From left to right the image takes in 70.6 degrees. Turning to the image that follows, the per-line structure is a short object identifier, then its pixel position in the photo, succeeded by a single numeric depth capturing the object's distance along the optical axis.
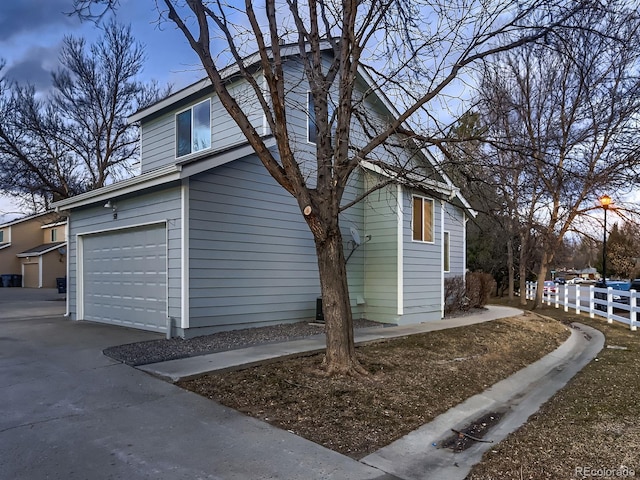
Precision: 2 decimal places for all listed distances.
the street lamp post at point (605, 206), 14.07
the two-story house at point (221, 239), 8.94
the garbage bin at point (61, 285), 24.92
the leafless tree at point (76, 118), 20.56
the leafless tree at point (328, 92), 6.18
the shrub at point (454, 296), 15.10
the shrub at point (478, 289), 16.61
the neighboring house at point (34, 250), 31.41
